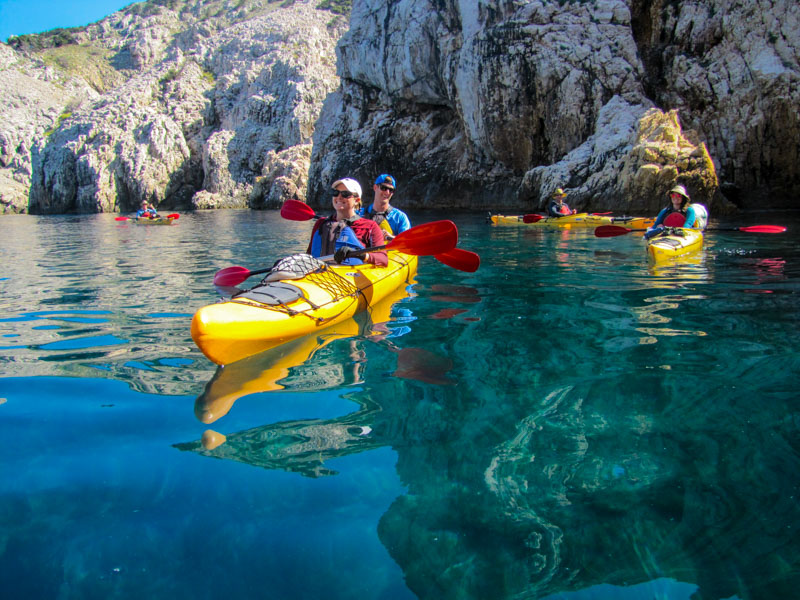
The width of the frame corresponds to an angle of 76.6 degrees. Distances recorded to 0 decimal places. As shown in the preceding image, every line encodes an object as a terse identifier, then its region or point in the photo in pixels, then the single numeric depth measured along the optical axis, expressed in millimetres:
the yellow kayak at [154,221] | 18812
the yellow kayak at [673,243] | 7453
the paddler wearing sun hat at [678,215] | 8492
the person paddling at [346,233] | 4832
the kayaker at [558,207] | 13641
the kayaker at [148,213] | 19203
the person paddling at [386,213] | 6364
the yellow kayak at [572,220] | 13210
